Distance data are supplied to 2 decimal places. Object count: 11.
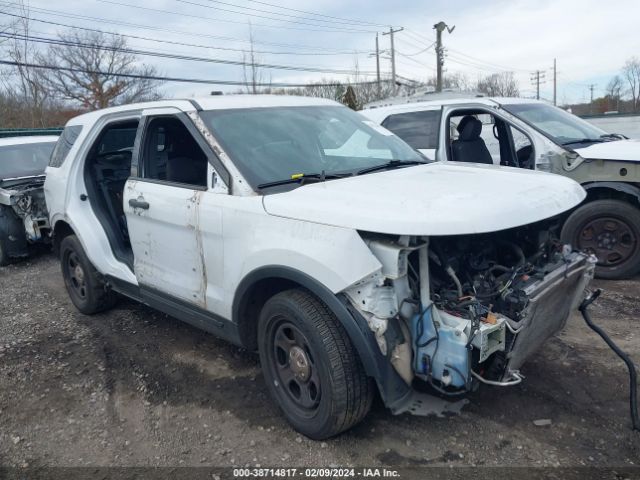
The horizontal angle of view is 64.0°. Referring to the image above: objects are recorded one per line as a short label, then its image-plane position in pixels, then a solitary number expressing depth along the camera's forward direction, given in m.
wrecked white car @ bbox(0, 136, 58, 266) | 7.43
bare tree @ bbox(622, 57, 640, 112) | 57.03
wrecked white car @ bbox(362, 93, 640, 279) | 5.39
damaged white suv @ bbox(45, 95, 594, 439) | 2.54
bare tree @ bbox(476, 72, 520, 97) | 54.91
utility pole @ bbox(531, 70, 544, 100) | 66.38
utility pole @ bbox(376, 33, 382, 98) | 41.12
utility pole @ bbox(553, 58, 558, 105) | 66.75
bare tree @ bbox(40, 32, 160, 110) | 29.66
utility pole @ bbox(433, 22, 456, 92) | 29.61
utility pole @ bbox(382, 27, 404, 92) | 38.60
